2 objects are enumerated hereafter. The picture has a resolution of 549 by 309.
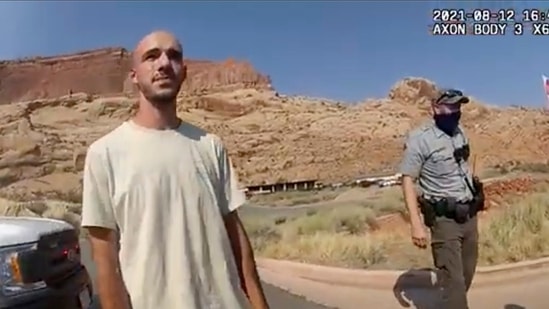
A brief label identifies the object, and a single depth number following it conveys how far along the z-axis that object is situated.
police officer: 4.89
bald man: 2.17
